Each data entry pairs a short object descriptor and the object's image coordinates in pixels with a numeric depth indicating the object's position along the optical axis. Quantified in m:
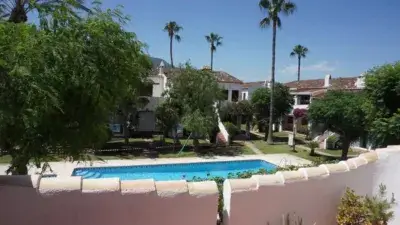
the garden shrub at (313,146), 31.00
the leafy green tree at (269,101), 40.19
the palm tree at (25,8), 7.95
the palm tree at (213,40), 65.56
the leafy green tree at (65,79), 6.58
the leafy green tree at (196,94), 29.88
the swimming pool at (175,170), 23.23
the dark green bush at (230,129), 35.78
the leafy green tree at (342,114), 27.20
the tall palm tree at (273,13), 36.56
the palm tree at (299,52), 75.00
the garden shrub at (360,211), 5.93
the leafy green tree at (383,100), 14.81
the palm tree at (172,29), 59.62
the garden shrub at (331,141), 35.75
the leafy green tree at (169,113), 30.81
